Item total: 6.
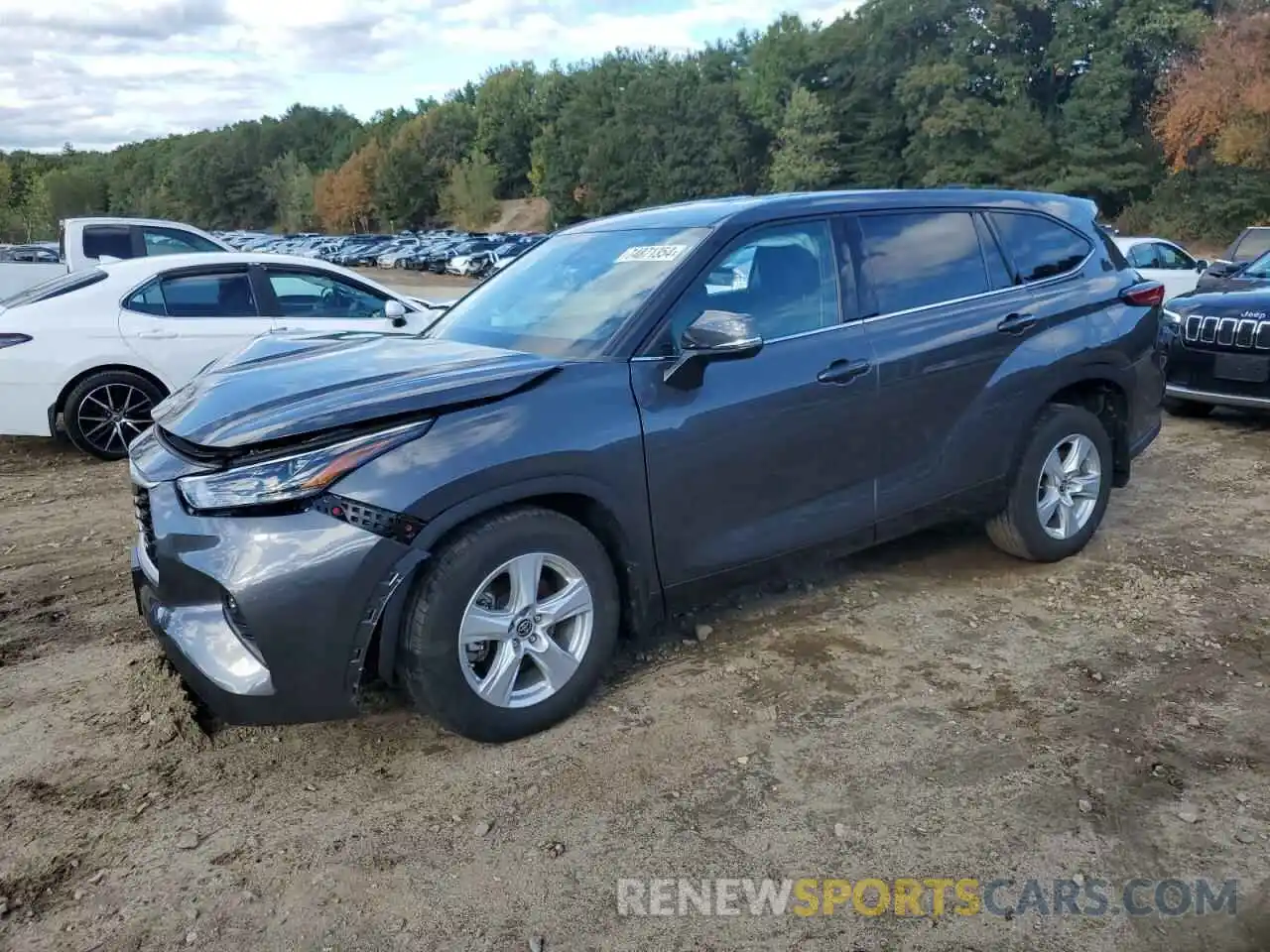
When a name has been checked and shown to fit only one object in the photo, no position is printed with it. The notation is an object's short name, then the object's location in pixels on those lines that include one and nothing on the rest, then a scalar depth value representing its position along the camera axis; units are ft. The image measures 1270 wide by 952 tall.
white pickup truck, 39.58
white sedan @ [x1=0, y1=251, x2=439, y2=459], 23.50
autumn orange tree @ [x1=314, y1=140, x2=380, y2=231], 377.50
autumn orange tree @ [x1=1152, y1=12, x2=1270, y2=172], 144.05
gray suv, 10.05
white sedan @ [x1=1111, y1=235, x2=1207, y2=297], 48.80
